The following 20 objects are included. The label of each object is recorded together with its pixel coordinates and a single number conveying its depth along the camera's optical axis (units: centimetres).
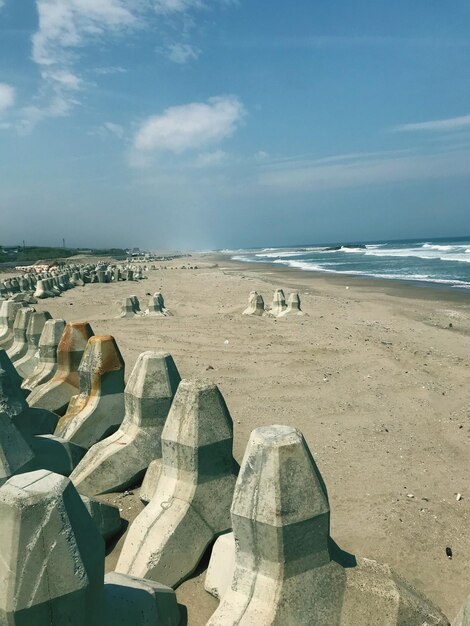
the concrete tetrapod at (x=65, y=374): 620
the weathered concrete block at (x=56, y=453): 448
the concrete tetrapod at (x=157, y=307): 1614
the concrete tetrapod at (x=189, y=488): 359
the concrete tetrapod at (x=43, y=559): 213
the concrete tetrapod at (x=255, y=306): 1589
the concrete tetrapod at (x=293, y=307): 1555
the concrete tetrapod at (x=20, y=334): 821
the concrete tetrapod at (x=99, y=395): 531
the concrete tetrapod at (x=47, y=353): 683
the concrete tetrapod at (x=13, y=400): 436
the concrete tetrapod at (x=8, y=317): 950
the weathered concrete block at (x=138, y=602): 254
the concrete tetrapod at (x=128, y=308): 1577
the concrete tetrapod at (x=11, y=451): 349
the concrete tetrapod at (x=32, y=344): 782
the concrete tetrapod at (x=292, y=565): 275
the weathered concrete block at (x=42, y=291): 2162
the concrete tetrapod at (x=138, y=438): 459
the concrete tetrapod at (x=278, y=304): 1614
